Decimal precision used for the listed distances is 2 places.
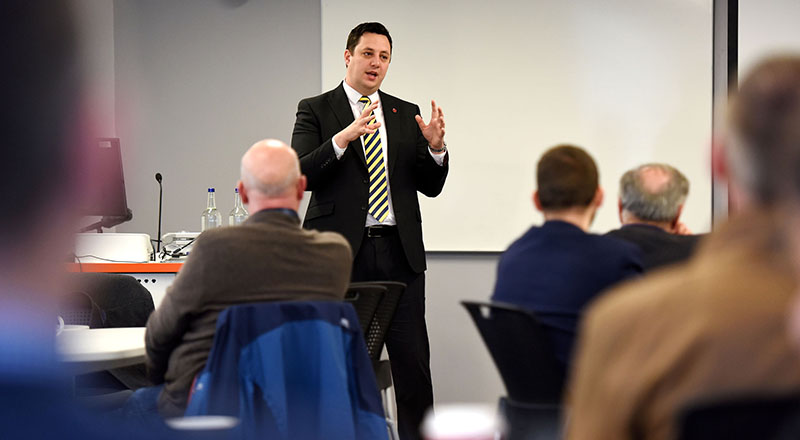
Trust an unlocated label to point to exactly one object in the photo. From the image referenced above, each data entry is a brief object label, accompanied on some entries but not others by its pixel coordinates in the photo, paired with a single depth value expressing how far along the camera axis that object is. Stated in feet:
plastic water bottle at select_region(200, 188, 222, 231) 32.14
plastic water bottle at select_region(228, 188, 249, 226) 31.82
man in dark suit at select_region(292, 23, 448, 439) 23.38
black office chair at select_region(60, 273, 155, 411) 21.54
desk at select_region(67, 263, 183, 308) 26.68
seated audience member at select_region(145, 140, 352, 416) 14.01
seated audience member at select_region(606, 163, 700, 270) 17.60
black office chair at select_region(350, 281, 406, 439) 18.42
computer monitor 27.73
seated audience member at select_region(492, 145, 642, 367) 13.69
